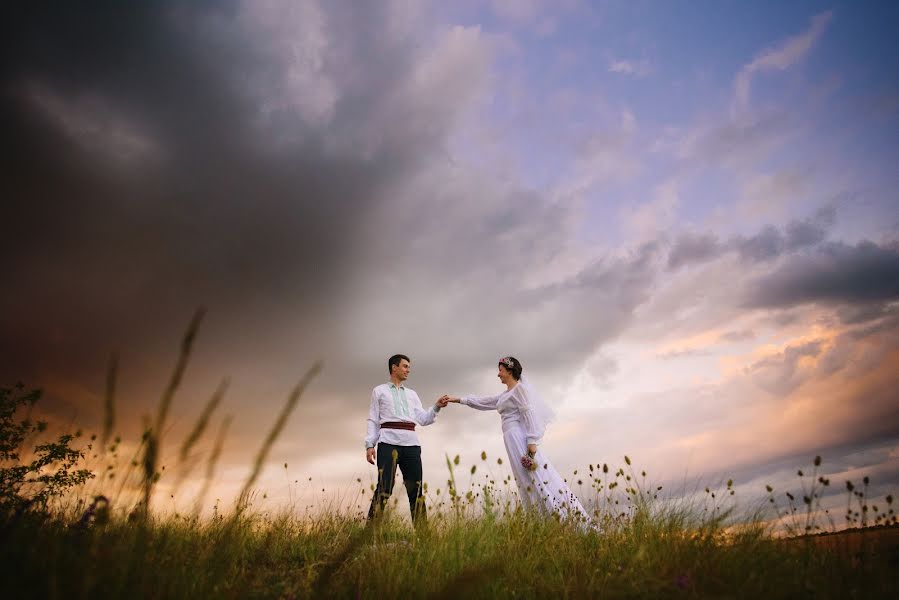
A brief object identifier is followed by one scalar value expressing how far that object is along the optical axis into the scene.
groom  8.15
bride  6.87
